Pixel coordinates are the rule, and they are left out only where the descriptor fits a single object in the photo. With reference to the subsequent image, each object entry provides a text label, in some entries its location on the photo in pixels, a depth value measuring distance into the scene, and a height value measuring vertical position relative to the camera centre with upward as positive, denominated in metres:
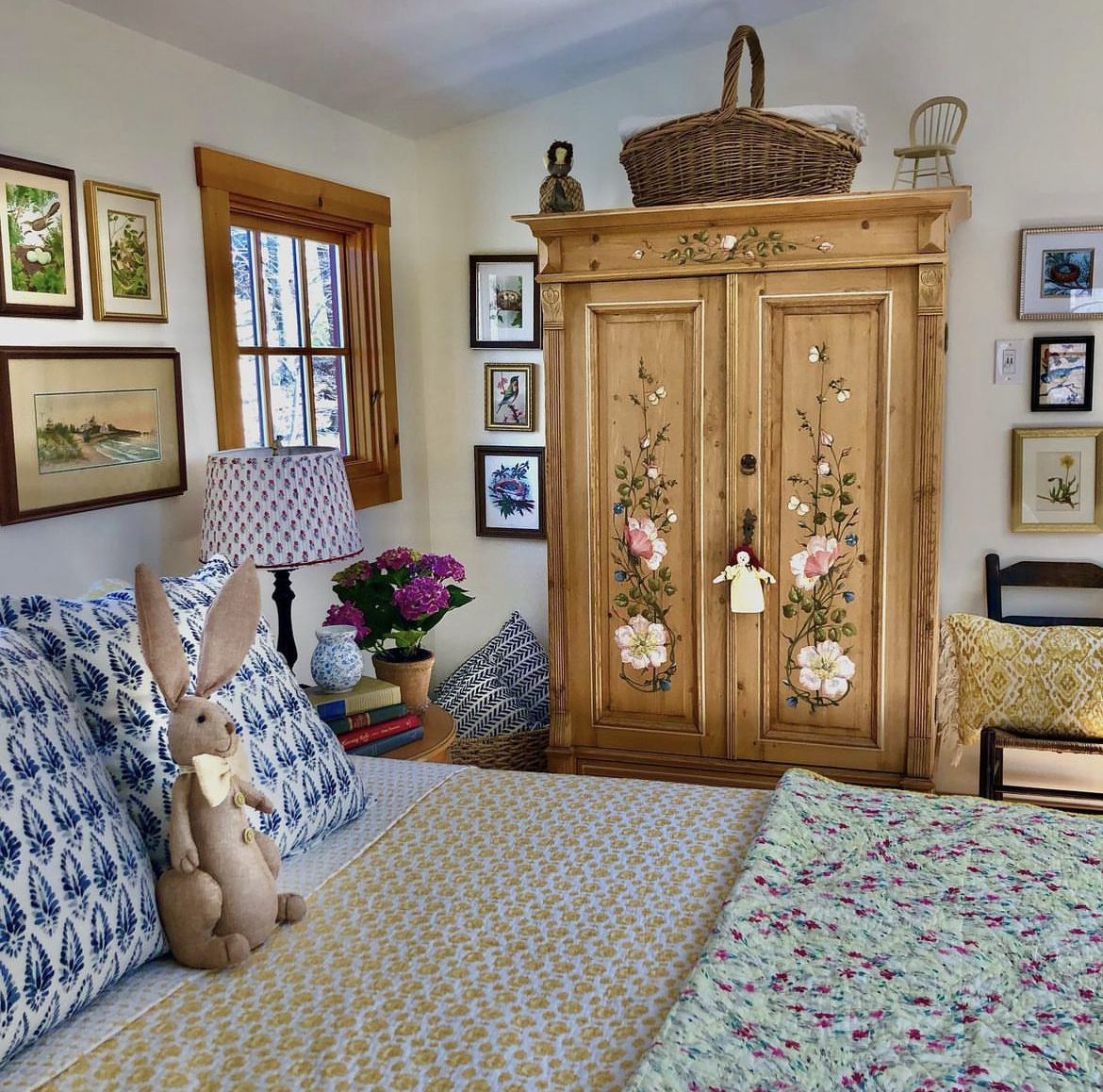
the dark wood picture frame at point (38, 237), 2.22 +0.42
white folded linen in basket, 2.87 +0.80
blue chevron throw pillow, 3.65 -0.84
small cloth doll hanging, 3.09 -0.42
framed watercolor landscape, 2.25 +0.03
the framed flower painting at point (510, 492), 3.98 -0.21
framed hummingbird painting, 3.94 +0.13
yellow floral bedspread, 1.22 -0.67
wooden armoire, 2.95 -0.14
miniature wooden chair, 3.26 +0.88
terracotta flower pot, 2.78 -0.60
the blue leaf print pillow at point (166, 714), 1.54 -0.40
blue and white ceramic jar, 2.46 -0.49
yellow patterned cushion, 2.86 -0.66
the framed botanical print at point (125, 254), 2.46 +0.43
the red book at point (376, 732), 2.42 -0.65
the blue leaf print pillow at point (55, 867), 1.22 -0.49
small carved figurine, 3.18 +0.70
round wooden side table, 2.49 -0.70
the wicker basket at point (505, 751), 3.58 -1.02
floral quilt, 1.18 -0.66
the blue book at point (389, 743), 2.44 -0.68
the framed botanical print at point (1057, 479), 3.44 -0.18
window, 2.91 +0.37
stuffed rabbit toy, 1.43 -0.50
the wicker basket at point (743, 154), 2.90 +0.72
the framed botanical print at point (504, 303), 3.89 +0.46
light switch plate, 3.46 +0.19
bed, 1.21 -0.66
